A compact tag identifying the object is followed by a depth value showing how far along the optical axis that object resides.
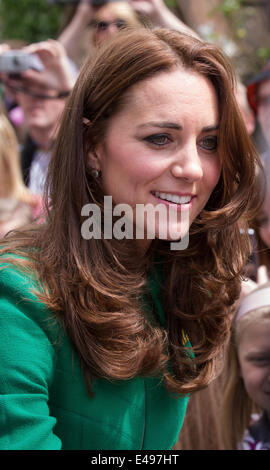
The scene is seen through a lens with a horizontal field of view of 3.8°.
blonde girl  4.65
